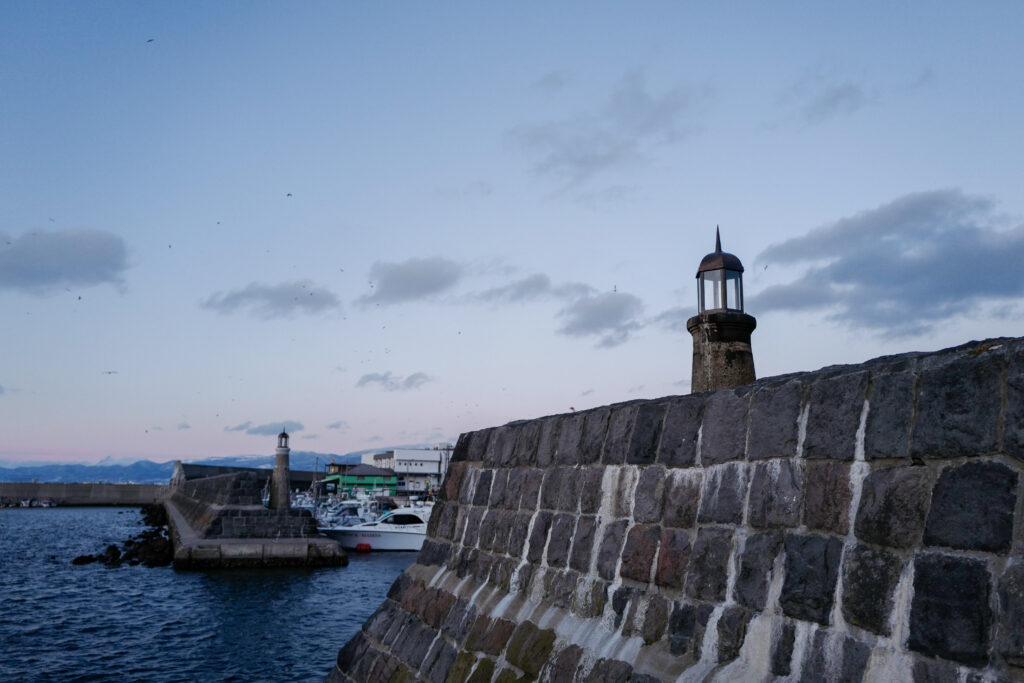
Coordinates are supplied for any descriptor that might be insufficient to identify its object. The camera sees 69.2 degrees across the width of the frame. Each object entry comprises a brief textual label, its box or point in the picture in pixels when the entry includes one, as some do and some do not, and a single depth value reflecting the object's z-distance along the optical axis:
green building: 105.94
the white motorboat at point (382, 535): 43.91
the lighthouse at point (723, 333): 12.32
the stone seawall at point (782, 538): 2.53
